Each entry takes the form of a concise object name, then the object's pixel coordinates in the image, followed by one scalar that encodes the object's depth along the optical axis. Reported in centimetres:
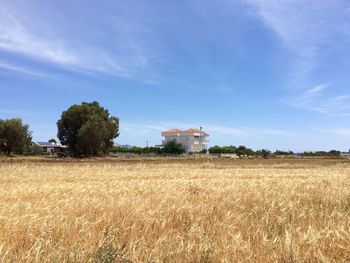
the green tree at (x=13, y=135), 9819
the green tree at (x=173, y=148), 14212
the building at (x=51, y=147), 18175
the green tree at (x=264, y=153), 12128
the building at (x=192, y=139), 18100
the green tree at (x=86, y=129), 9625
